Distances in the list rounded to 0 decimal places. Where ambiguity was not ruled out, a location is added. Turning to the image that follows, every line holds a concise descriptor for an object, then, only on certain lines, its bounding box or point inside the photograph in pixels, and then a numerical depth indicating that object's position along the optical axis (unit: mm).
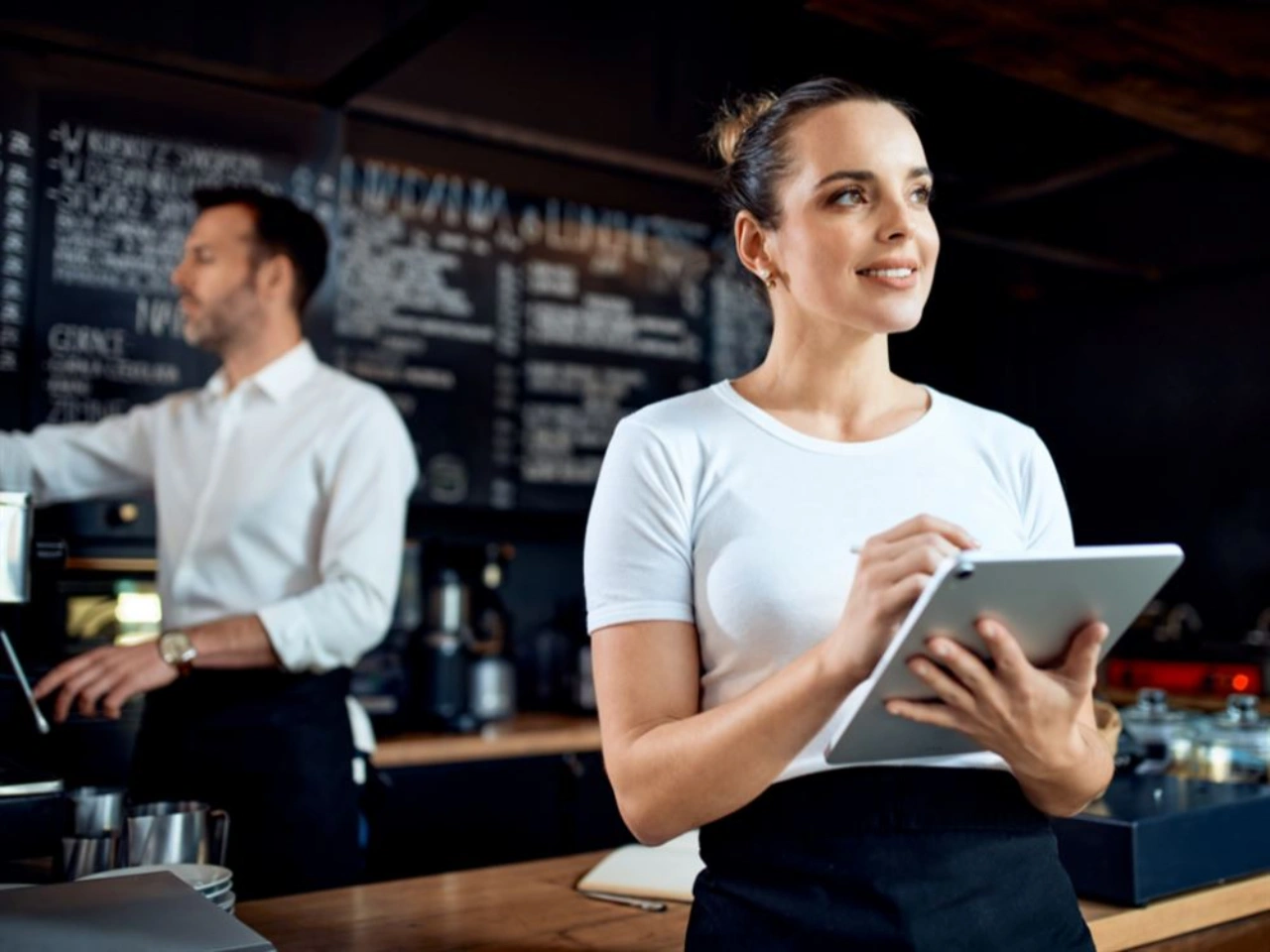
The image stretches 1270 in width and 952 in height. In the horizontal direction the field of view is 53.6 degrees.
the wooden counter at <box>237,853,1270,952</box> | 1252
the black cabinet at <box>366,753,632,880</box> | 2914
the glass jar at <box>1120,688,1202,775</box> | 1770
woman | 992
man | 2072
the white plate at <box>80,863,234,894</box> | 1178
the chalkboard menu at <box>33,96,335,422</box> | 2824
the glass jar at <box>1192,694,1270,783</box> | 1705
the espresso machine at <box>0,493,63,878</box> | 1219
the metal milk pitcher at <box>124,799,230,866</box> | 1313
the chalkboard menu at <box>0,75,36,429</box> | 2752
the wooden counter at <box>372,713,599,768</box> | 2920
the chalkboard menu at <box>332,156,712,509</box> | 3529
